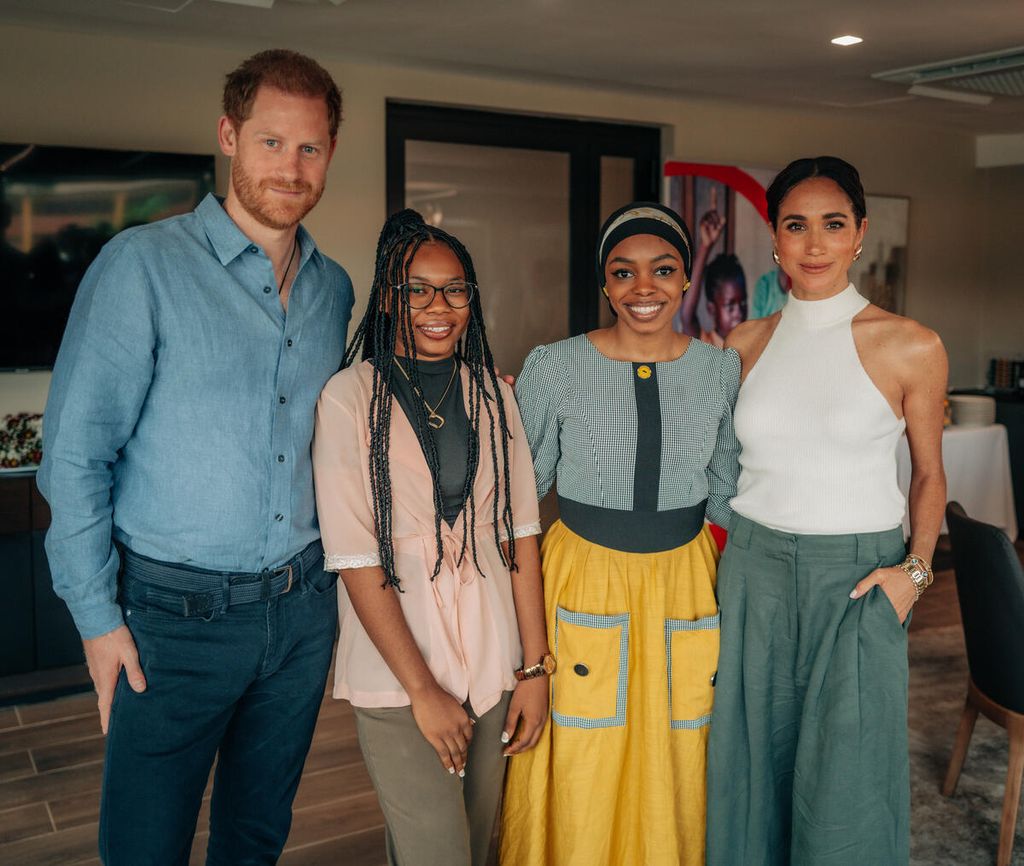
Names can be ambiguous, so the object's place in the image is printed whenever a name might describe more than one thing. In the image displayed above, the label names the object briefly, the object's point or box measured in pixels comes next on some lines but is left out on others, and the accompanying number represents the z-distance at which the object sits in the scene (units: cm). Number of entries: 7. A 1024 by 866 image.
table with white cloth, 497
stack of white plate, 515
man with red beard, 153
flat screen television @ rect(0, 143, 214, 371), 384
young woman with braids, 162
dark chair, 249
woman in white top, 189
